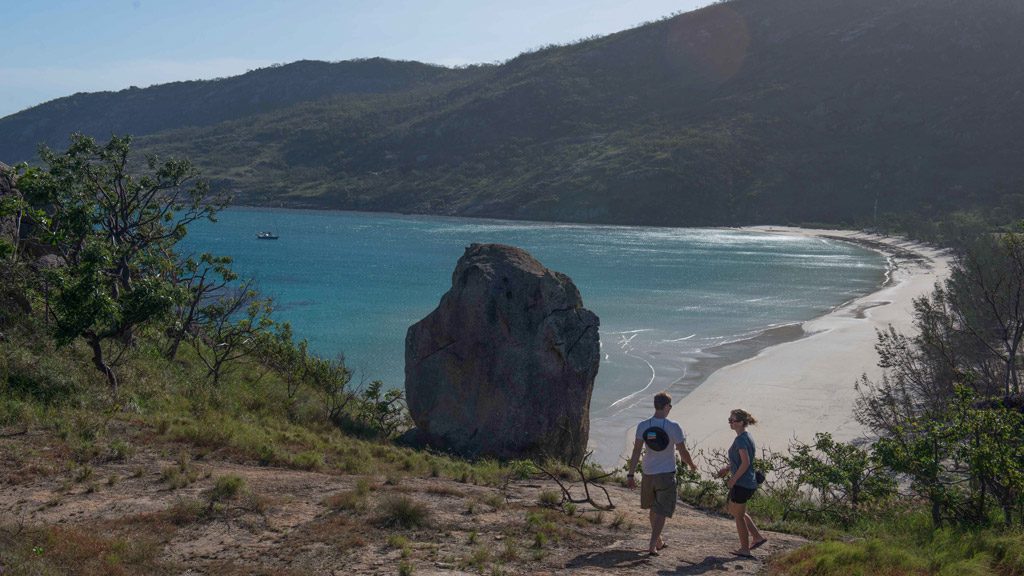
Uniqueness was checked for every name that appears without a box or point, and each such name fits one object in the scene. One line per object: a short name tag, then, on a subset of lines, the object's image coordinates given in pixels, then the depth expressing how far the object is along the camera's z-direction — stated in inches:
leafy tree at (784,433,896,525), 401.4
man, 286.2
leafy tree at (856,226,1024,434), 550.5
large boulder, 503.8
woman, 295.0
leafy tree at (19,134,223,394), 410.0
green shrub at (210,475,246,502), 317.7
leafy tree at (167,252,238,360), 569.3
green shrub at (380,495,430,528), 304.8
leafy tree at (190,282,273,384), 597.6
